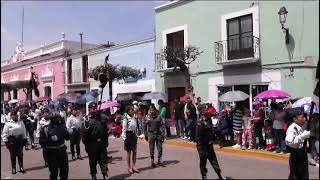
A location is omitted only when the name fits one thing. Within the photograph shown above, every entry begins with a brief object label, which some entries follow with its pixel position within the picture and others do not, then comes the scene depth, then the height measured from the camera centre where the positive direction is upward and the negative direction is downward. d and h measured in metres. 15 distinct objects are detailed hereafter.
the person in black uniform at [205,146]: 7.20 -1.12
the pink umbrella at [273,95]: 11.21 -0.22
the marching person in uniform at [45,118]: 8.96 -0.67
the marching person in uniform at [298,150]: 6.26 -1.05
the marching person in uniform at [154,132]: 9.06 -1.03
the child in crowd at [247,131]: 10.66 -1.22
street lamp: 13.09 +2.54
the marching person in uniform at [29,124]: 12.91 -1.15
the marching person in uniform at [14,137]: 9.01 -1.11
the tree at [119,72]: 19.52 +0.93
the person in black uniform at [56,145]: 7.16 -1.04
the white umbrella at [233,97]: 11.72 -0.27
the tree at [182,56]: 16.00 +1.42
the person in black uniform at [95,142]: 7.75 -1.08
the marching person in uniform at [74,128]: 10.38 -1.05
